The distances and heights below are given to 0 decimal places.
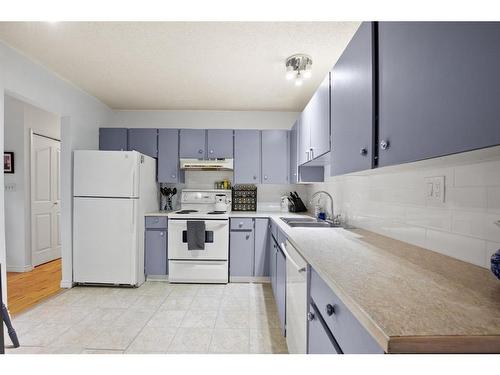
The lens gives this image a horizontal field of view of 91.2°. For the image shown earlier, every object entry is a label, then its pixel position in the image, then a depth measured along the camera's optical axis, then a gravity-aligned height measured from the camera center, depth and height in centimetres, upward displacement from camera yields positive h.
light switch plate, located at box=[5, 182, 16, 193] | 340 -3
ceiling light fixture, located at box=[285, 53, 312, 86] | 218 +111
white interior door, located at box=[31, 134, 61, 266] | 357 -23
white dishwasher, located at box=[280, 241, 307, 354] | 119 -64
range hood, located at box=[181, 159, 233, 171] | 334 +30
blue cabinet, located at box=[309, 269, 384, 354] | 62 -42
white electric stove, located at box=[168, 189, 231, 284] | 299 -83
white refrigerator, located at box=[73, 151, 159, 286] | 281 -36
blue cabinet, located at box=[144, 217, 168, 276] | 307 -83
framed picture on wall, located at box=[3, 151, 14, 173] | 340 +32
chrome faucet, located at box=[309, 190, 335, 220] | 247 -18
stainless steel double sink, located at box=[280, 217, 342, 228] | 226 -36
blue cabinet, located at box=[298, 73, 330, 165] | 177 +52
